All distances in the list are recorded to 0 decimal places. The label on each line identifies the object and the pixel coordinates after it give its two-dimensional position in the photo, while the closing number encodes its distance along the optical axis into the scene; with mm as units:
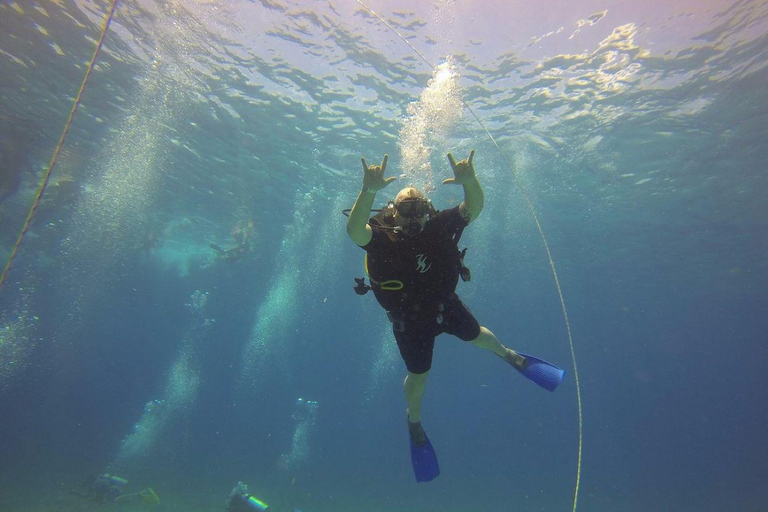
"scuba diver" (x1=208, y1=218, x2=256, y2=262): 30759
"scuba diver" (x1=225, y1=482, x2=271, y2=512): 11906
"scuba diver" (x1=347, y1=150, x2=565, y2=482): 3777
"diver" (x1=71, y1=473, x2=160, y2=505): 15438
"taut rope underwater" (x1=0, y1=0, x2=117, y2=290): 3059
